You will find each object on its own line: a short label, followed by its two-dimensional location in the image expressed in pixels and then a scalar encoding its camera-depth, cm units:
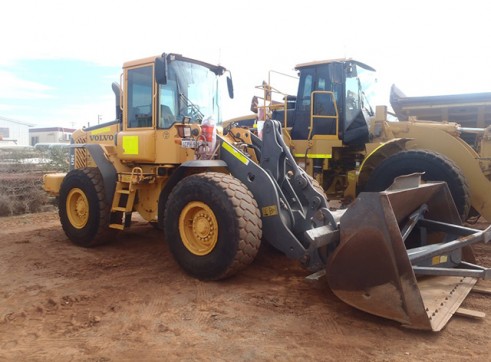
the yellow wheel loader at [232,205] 358
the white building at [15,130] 4695
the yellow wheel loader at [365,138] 621
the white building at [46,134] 4870
